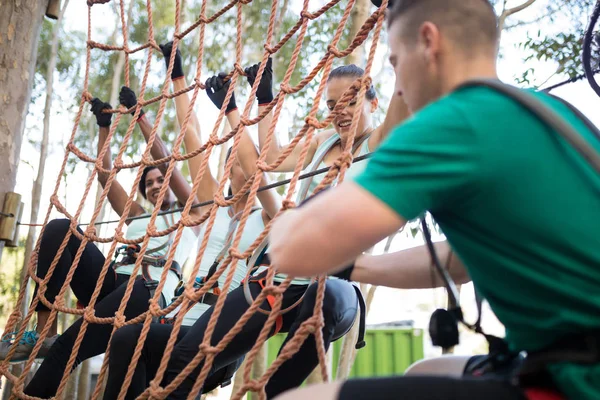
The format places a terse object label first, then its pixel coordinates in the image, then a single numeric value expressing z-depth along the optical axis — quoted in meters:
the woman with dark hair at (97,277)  1.96
